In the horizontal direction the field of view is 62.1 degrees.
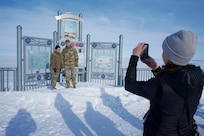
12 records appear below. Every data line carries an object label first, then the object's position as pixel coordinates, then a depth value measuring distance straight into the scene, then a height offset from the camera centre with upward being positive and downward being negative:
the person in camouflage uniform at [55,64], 6.79 -0.05
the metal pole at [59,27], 7.98 +1.69
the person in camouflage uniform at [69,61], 6.91 +0.08
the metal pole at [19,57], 6.31 +0.18
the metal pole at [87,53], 8.52 +0.52
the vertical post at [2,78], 5.87 -0.56
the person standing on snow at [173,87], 1.12 -0.15
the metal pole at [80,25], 8.51 +1.92
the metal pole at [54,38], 7.88 +1.16
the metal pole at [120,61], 8.31 +0.11
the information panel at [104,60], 8.43 +0.17
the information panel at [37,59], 6.71 +0.14
